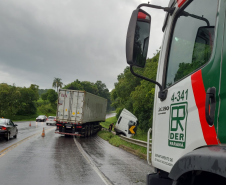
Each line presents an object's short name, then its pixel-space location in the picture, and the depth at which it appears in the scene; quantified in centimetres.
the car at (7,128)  1619
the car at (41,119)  5714
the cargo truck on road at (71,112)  2172
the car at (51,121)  4368
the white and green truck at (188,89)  204
